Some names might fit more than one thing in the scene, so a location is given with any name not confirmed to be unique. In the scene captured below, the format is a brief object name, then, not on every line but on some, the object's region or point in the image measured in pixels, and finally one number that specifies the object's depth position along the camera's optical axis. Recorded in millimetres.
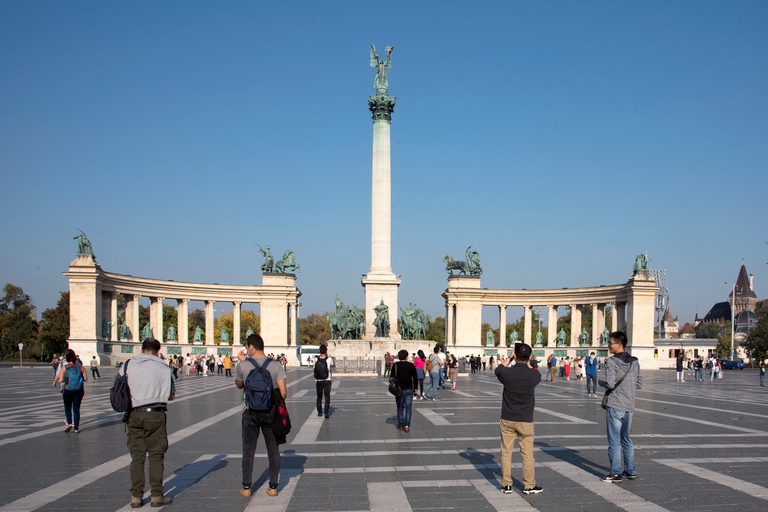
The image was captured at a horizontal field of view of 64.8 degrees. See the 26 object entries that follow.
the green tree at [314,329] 151000
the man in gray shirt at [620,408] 9438
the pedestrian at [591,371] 26778
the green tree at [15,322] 92188
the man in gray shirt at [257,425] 8461
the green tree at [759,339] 82000
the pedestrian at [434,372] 23656
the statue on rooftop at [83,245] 69562
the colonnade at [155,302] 67500
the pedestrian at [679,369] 40344
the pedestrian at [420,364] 22266
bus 86312
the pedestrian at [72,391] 14867
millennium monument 55219
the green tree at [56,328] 81125
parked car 77812
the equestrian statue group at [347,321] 53156
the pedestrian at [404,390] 14891
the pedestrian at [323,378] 17453
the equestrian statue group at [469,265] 85125
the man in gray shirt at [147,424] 8078
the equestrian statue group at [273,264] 88438
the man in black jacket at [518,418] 8711
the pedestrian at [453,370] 28672
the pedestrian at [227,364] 44656
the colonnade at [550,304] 75188
